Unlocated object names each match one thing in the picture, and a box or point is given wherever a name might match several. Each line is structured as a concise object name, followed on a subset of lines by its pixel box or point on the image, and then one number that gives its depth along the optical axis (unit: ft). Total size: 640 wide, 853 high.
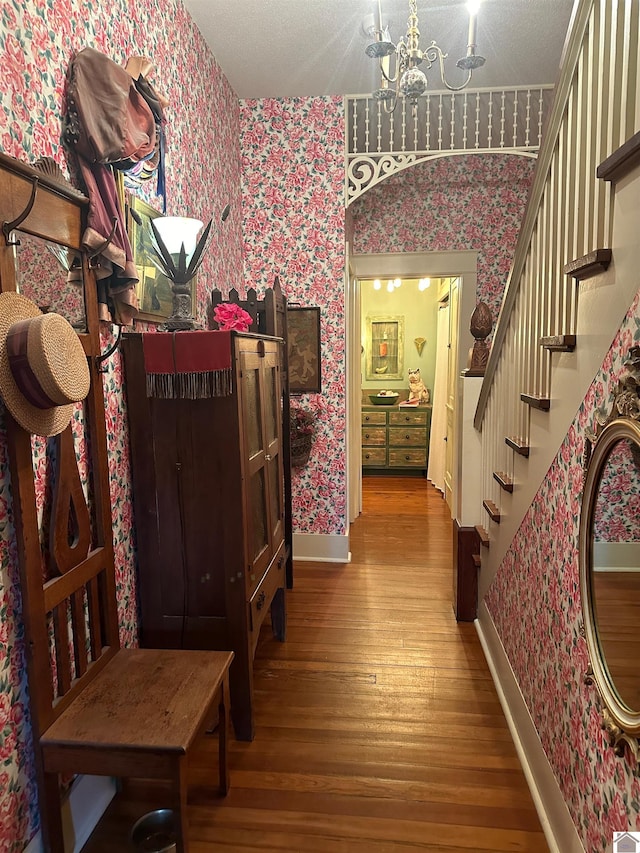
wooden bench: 4.52
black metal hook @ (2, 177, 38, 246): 4.16
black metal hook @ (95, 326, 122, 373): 5.37
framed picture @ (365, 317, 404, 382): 22.47
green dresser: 21.47
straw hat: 4.12
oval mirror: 3.89
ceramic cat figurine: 22.11
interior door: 15.71
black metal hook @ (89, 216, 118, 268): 5.33
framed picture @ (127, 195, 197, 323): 6.97
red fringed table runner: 6.45
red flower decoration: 7.57
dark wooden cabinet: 6.72
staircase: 4.33
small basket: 12.91
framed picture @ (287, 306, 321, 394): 12.87
